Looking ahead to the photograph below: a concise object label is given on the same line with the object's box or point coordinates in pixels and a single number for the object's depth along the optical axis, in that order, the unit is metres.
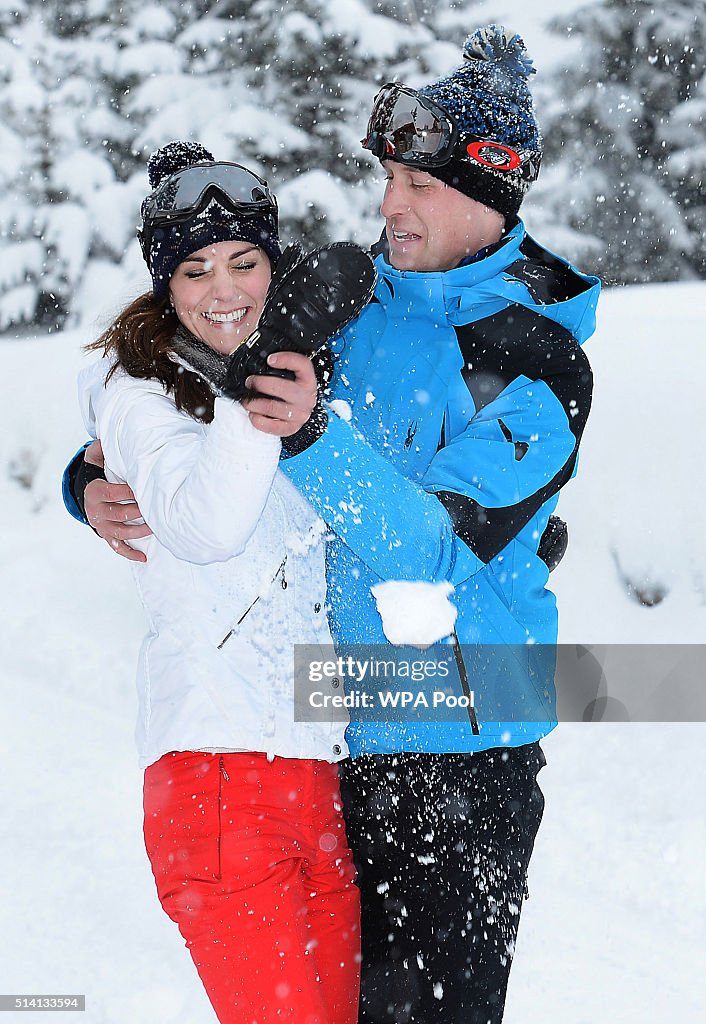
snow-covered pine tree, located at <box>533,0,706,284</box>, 25.02
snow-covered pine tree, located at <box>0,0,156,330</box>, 26.36
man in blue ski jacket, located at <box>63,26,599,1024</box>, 4.44
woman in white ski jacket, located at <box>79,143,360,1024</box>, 4.46
